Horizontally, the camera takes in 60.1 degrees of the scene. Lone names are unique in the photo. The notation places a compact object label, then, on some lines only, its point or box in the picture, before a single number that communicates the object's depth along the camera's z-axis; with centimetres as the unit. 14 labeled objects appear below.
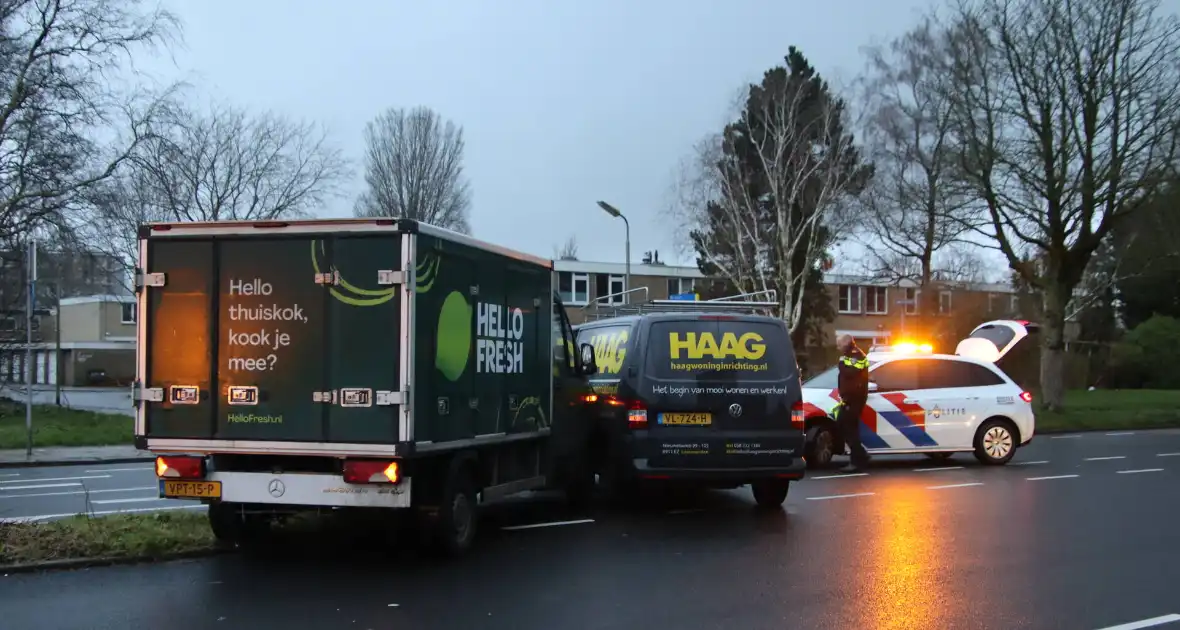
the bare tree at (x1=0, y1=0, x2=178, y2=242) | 2375
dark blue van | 1023
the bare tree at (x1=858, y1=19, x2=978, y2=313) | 2817
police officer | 1374
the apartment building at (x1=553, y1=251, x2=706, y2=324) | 5622
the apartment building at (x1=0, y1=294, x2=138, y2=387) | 5806
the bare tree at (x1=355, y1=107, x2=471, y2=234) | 5041
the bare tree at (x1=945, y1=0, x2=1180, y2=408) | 2550
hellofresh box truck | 736
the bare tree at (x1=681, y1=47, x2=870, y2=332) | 3919
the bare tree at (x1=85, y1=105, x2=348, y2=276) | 3456
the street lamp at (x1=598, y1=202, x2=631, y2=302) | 3272
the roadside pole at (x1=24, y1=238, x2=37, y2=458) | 1608
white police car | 1470
